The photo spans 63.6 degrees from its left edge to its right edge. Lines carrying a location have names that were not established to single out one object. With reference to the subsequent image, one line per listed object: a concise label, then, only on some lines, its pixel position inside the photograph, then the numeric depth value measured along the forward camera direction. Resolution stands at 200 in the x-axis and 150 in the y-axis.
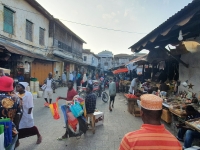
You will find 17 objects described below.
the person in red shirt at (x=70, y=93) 5.19
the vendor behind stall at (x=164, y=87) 7.12
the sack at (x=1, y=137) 2.30
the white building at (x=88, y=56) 41.37
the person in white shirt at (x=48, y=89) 8.43
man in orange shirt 1.48
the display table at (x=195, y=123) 3.58
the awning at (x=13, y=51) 8.25
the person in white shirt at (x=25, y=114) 3.98
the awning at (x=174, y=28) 3.06
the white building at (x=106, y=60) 58.16
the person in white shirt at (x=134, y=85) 10.17
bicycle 10.65
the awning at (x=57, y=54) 18.46
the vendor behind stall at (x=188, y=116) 4.53
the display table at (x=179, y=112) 4.87
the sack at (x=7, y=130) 2.49
